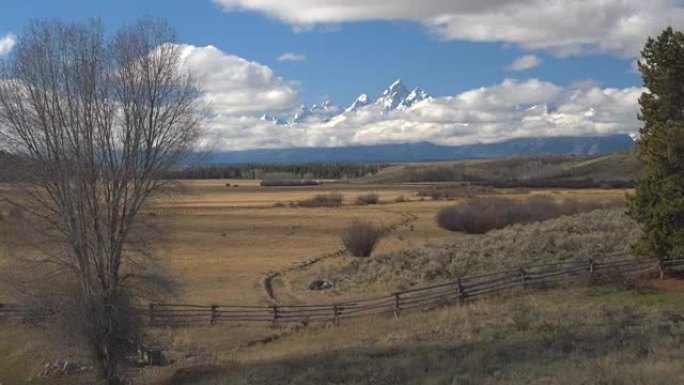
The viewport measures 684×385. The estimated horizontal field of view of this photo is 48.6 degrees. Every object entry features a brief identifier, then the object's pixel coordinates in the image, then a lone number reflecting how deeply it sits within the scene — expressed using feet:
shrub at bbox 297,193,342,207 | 395.75
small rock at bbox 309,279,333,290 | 139.54
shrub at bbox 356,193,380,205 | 409.02
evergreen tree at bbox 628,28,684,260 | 87.97
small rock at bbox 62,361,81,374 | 87.71
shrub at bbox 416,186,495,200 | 421.92
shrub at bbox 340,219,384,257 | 184.24
